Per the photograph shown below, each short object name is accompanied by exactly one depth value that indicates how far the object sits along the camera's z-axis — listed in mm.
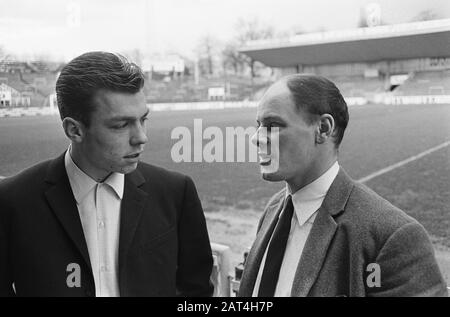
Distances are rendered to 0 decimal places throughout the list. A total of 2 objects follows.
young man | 909
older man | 822
